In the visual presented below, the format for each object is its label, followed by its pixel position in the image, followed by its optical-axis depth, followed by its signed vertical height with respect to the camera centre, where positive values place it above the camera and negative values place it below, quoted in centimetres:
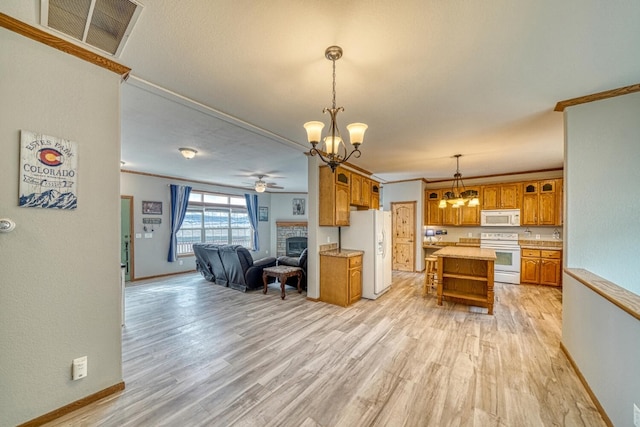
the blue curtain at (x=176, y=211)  674 +2
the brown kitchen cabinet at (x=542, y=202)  567 +25
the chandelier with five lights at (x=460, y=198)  501 +30
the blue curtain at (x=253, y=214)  891 -7
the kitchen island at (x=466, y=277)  395 -109
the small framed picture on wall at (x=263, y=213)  938 -4
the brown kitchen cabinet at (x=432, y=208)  713 +13
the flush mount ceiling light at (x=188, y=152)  416 +101
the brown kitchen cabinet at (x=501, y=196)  613 +44
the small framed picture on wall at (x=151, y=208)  634 +10
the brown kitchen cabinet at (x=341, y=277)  426 -116
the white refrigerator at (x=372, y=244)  464 -62
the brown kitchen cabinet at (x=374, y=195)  596 +44
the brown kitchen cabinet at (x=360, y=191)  511 +47
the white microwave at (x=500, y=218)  607 -13
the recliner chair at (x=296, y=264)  516 -111
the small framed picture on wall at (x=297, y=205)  978 +28
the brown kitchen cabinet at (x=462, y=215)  658 -7
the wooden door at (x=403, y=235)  703 -64
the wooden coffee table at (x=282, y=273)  474 -120
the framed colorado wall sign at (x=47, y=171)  163 +28
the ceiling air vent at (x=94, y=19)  147 +123
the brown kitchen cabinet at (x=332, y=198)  442 +27
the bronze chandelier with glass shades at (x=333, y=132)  185 +66
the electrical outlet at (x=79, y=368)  181 -116
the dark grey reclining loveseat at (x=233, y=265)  508 -116
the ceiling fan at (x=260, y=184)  656 +74
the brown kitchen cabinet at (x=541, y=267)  548 -124
